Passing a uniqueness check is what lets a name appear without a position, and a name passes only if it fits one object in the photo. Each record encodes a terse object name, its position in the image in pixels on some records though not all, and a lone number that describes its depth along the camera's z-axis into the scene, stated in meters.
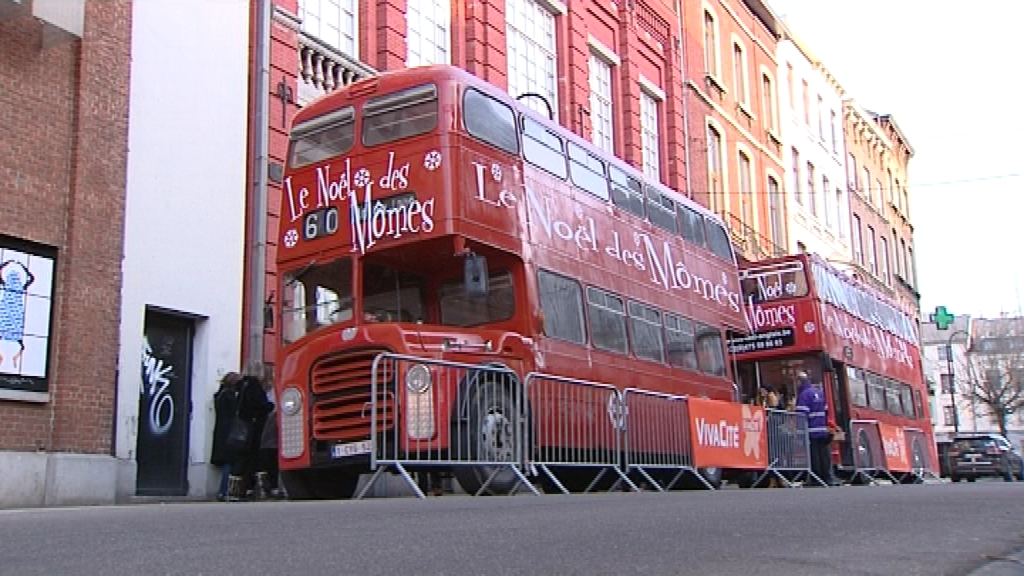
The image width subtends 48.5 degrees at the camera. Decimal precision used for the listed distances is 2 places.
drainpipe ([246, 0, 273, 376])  15.33
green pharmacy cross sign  42.81
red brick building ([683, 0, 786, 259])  32.28
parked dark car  32.06
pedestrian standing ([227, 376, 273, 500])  13.41
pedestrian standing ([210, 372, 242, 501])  13.66
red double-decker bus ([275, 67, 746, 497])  11.33
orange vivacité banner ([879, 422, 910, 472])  23.23
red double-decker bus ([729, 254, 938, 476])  21.30
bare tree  52.94
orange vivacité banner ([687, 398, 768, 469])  14.62
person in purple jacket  18.22
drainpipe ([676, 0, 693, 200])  30.70
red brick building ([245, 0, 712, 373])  16.36
